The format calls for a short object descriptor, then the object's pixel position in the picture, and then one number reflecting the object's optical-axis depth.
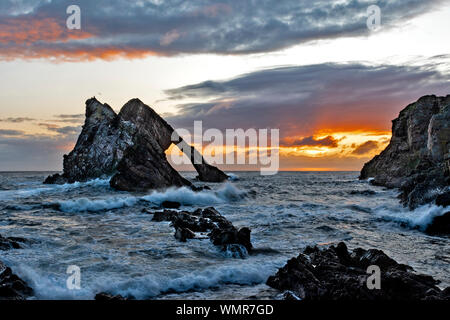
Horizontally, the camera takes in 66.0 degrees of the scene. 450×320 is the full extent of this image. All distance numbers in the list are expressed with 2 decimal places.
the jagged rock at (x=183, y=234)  13.63
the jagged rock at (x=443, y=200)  18.31
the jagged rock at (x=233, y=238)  12.27
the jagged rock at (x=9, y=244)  11.45
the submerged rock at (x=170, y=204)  26.56
